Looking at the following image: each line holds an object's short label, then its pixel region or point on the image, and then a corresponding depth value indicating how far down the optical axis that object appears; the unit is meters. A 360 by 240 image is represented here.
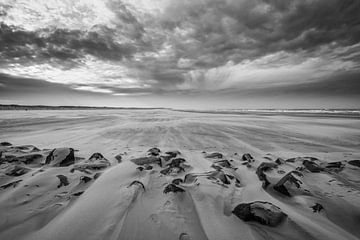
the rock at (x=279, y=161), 3.23
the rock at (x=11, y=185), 2.16
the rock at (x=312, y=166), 2.81
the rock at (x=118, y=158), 3.25
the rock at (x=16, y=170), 2.49
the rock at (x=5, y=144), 4.07
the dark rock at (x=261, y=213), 1.59
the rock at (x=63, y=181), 2.27
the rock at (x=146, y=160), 3.06
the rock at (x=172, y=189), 2.11
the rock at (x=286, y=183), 2.13
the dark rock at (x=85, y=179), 2.36
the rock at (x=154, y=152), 3.57
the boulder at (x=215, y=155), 3.58
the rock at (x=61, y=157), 2.96
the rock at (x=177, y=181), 2.34
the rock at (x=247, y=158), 3.36
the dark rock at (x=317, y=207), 1.81
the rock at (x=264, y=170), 2.29
